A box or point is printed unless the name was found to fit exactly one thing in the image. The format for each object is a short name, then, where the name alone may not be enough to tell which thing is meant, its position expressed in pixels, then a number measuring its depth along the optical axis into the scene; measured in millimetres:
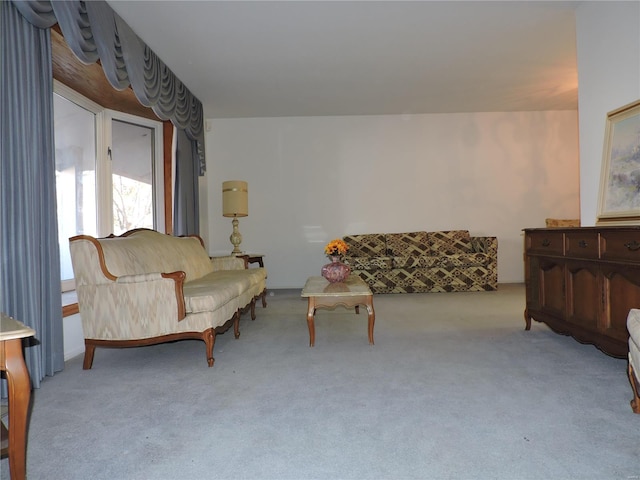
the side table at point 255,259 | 5220
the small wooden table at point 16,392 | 1182
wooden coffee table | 2951
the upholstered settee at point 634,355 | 1633
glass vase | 3469
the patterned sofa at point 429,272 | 5566
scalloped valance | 2334
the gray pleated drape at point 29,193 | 2162
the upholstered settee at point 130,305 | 2559
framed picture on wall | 2666
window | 3783
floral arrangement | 3438
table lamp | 5215
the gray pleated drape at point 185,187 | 4777
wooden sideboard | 2305
